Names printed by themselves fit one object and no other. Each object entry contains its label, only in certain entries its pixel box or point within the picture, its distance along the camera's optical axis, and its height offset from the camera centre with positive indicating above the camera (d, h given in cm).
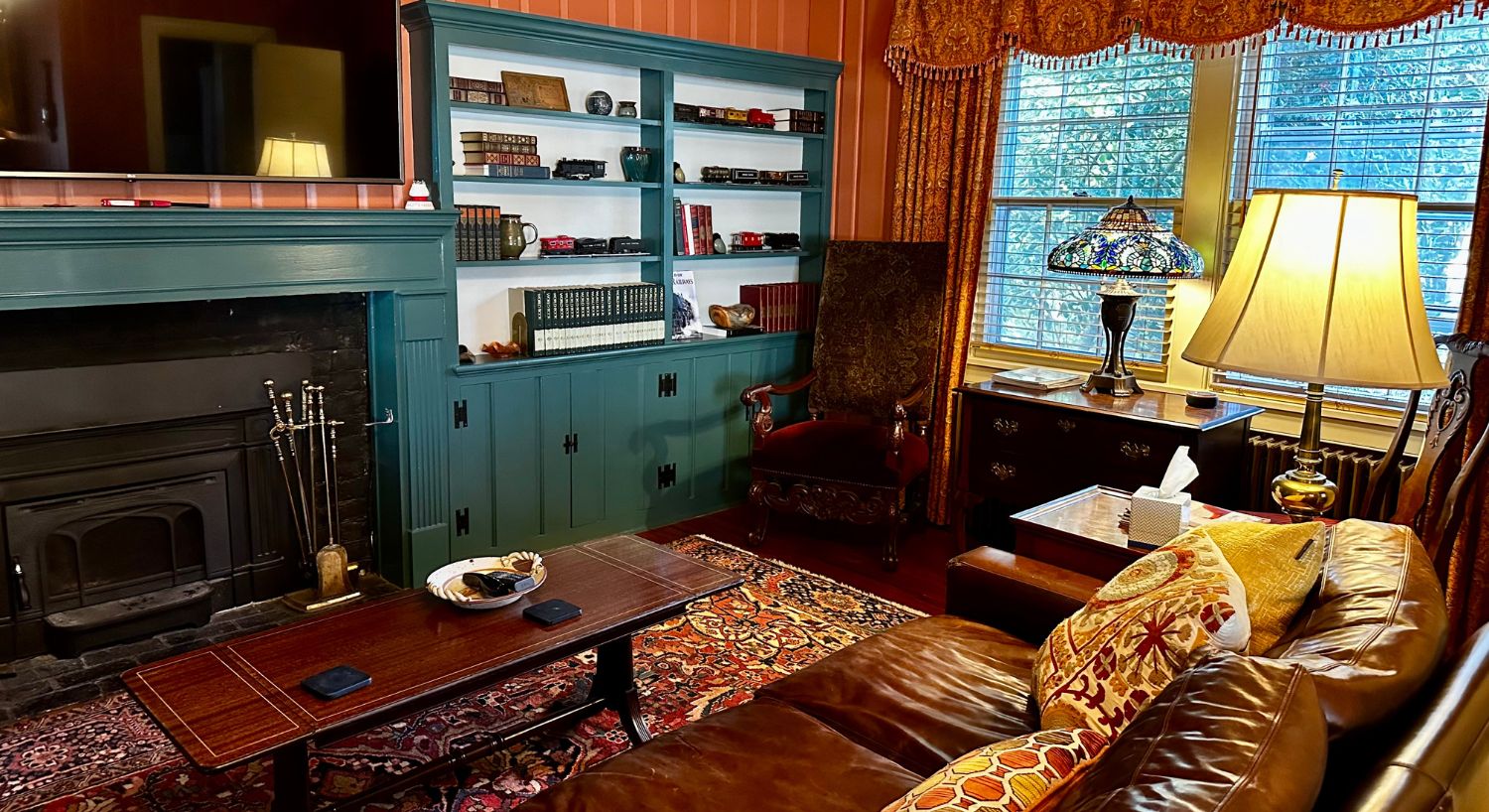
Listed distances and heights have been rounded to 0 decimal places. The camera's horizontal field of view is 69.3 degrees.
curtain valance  353 +86
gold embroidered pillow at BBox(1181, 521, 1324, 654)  183 -53
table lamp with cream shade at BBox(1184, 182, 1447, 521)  198 -7
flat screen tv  304 +46
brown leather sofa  113 -58
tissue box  266 -64
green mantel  297 -4
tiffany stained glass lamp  372 +0
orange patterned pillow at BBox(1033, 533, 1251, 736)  167 -61
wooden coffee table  201 -87
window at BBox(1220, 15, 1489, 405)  351 +47
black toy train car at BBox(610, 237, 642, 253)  451 +2
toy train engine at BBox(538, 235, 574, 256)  430 +1
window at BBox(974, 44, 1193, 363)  424 +33
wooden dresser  366 -65
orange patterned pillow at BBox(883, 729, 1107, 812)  132 -65
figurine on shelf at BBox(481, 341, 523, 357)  423 -40
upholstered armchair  429 -62
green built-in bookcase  401 -11
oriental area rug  262 -131
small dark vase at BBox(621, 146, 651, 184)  450 +36
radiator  365 -71
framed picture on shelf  409 +60
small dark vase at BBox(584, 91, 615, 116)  432 +58
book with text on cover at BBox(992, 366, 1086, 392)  412 -47
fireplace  323 -69
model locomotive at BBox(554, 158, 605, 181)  426 +31
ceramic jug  415 +4
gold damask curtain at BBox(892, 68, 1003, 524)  464 +30
